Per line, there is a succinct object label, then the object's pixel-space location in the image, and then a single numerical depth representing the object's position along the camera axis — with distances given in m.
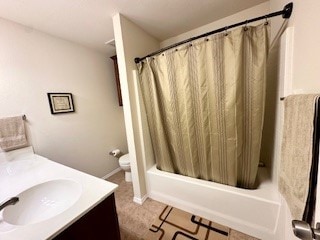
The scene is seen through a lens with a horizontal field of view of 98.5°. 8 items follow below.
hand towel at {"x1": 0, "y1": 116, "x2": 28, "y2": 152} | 1.29
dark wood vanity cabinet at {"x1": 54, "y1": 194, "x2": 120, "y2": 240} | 0.64
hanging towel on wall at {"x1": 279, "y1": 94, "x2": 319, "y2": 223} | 0.52
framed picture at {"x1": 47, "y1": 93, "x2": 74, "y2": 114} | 1.68
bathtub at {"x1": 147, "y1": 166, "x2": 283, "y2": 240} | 1.11
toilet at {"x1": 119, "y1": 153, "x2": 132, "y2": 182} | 2.08
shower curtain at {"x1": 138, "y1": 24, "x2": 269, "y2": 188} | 1.12
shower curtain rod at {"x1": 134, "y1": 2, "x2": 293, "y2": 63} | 0.87
